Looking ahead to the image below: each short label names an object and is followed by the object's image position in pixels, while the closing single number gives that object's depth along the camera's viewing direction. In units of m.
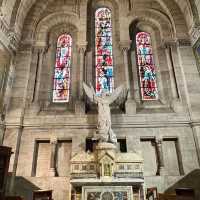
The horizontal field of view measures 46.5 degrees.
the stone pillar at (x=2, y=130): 9.54
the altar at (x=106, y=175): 7.41
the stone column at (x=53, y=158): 9.26
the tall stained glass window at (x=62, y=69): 11.27
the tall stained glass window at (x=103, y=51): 11.34
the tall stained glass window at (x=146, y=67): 11.11
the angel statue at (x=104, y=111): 8.52
